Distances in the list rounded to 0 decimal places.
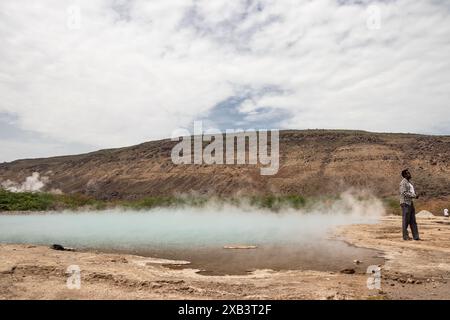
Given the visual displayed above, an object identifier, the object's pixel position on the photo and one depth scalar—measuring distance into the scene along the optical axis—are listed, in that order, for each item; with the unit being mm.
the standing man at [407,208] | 14672
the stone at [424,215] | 28272
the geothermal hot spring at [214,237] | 11344
